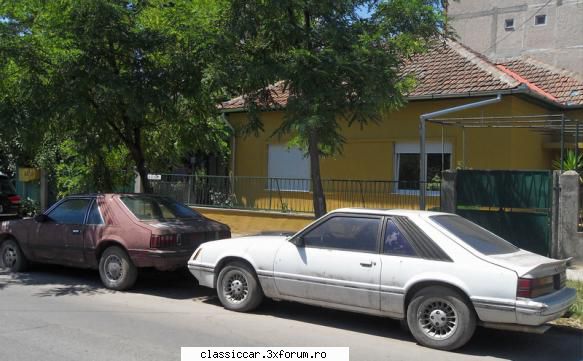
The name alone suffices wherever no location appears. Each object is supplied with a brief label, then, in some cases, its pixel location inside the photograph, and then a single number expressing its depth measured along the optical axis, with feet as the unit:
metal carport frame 38.06
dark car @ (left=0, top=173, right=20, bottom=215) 56.59
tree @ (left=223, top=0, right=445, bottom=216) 26.91
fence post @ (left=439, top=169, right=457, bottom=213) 36.22
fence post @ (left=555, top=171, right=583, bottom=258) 33.37
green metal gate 34.09
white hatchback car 18.58
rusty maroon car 27.30
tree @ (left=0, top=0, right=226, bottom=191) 31.42
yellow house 44.29
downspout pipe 37.78
